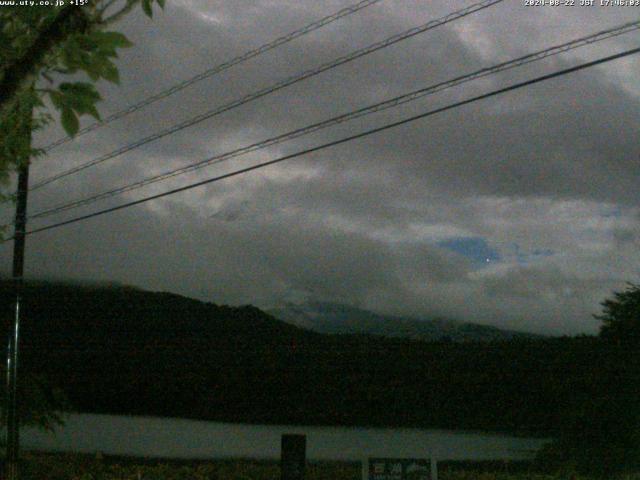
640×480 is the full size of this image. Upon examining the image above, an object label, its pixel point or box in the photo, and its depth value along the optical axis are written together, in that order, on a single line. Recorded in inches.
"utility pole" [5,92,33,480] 590.2
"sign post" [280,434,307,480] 424.2
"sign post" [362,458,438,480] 386.0
